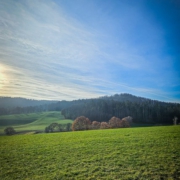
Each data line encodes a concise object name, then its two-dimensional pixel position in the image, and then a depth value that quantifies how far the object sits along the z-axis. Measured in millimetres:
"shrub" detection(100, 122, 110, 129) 46047
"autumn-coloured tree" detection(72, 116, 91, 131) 45562
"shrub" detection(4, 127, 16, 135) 47969
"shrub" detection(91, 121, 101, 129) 45844
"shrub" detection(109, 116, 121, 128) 47859
